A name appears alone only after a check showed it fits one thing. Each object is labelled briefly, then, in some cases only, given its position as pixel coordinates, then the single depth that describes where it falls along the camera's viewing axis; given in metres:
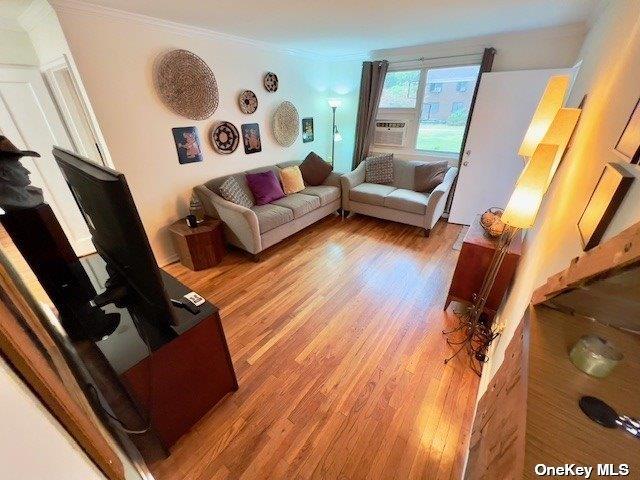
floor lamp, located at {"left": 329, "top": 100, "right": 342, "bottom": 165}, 3.94
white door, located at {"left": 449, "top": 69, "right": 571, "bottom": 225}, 2.83
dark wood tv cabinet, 0.98
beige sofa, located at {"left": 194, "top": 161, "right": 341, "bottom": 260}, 2.58
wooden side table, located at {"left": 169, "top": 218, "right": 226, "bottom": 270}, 2.51
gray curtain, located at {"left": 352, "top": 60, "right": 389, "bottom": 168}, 3.66
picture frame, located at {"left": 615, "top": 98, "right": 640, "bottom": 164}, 0.63
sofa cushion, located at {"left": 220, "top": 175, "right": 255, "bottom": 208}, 2.72
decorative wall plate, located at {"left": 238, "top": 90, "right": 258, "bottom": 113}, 3.04
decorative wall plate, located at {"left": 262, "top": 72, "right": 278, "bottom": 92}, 3.26
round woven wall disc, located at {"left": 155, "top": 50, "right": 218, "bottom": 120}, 2.36
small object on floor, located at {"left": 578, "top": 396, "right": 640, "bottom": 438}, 0.47
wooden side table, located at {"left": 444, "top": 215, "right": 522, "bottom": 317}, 1.69
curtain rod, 3.10
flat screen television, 0.73
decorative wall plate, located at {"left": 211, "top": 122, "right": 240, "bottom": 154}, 2.88
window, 3.34
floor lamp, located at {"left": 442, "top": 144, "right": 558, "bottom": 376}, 1.24
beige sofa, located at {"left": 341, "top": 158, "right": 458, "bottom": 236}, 3.15
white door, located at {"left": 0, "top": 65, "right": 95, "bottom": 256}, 2.27
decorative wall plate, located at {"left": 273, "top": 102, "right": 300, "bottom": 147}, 3.54
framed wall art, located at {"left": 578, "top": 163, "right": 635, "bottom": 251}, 0.63
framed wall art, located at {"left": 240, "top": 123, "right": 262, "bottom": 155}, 3.19
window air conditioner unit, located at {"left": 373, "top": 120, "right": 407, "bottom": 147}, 3.90
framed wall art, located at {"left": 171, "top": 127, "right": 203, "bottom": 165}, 2.59
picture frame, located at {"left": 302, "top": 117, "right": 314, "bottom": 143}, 4.04
